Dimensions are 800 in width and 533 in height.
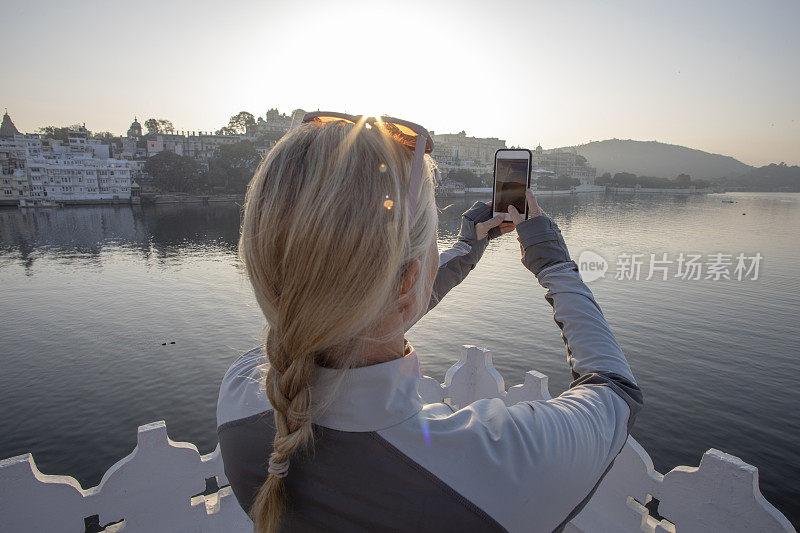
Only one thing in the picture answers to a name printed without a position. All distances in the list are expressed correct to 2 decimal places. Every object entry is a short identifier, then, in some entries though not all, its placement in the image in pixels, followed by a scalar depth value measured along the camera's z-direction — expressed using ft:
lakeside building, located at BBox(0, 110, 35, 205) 189.78
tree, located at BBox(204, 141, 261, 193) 232.12
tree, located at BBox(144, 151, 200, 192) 222.69
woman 2.33
